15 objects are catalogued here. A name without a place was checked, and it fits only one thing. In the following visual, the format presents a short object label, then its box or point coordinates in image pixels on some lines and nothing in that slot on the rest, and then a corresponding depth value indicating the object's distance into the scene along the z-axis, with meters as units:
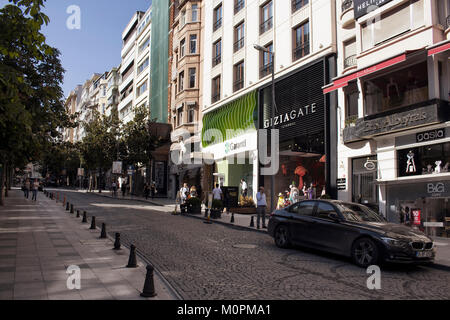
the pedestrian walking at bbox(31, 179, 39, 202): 29.27
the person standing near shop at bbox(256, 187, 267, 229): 15.23
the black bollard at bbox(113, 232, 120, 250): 9.58
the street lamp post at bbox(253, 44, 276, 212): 15.73
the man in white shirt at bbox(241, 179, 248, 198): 24.97
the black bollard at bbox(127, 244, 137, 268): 7.66
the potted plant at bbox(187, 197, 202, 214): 21.83
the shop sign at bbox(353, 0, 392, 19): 16.12
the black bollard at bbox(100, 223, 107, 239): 11.42
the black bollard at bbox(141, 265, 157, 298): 5.65
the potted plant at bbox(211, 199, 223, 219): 19.06
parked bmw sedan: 8.00
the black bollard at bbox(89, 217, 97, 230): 13.55
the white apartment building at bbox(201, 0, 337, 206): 19.98
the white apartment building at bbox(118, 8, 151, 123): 51.33
